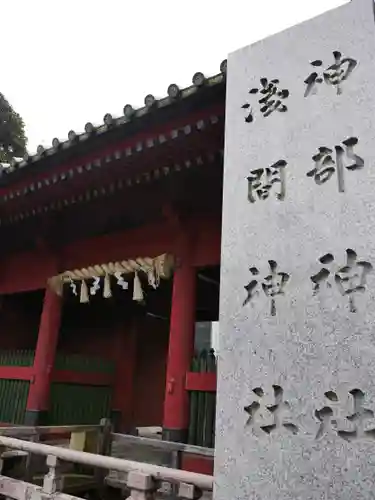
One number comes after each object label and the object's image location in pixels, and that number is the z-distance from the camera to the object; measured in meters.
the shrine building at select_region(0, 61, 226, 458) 3.88
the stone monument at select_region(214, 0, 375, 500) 1.74
